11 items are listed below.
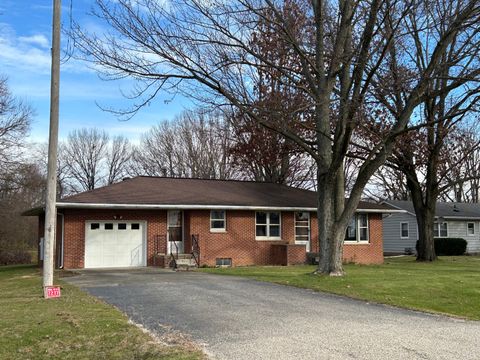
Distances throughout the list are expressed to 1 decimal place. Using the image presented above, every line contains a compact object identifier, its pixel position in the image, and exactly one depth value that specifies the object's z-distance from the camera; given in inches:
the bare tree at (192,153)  1797.5
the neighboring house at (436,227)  1657.2
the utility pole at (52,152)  474.6
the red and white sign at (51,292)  462.0
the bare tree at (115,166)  2330.6
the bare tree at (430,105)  625.6
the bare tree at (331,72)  621.2
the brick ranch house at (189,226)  880.3
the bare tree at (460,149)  1168.6
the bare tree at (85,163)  2332.8
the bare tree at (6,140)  1384.1
